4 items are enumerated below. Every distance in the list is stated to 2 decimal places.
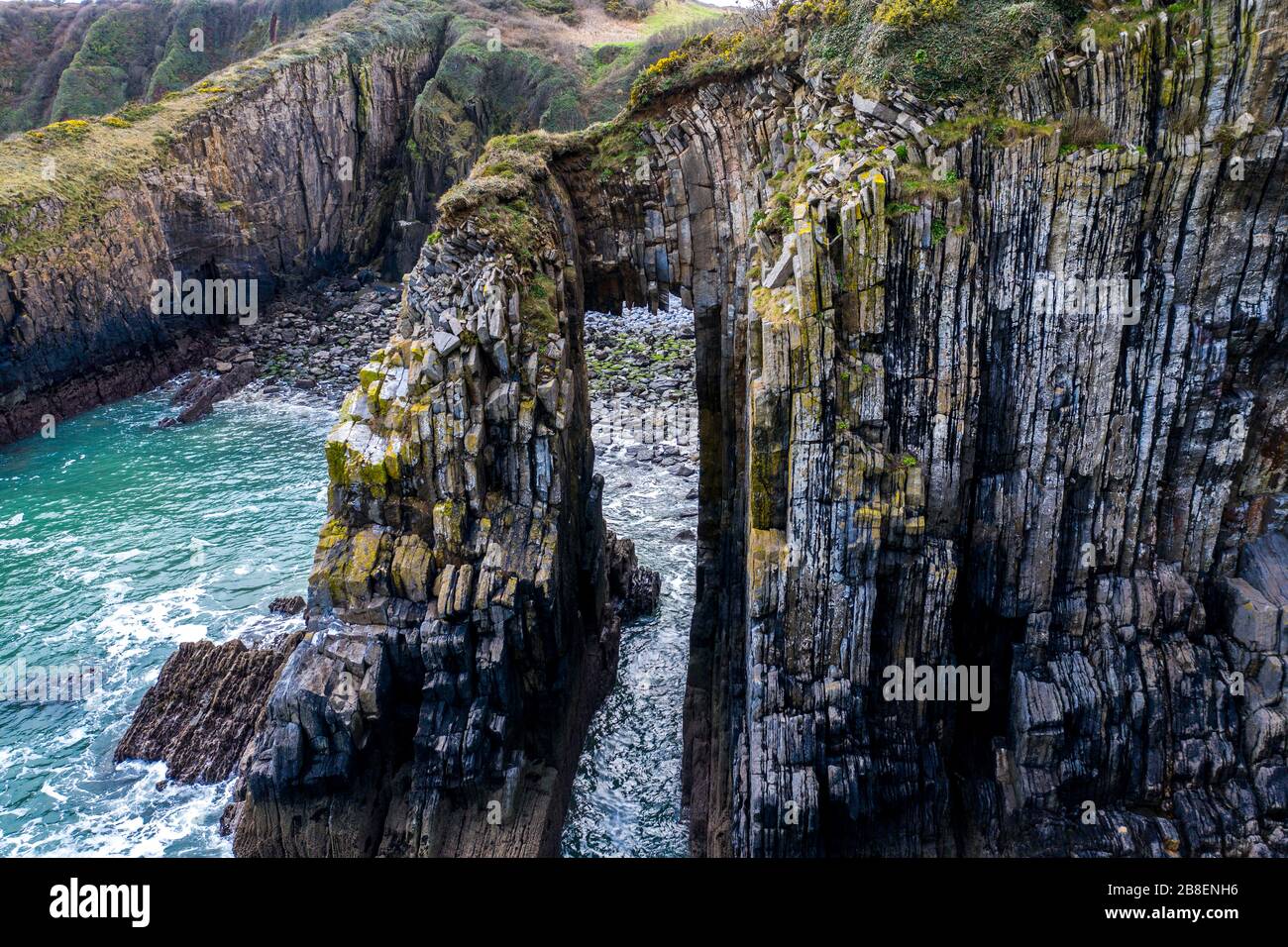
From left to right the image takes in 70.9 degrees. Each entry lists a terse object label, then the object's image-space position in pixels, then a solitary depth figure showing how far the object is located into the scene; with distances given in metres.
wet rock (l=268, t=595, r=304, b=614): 34.06
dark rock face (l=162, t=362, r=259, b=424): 53.06
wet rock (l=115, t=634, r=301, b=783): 27.36
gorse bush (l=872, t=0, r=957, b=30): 24.19
